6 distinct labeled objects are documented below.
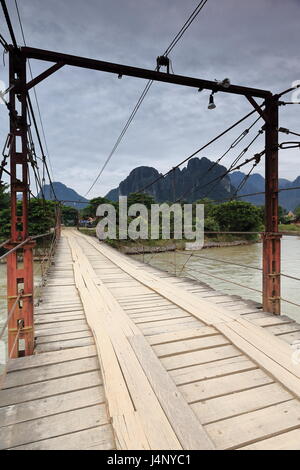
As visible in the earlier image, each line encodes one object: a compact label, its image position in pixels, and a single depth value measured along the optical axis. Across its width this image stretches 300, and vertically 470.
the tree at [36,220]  19.66
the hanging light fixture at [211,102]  3.32
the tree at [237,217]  34.75
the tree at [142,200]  46.81
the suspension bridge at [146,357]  1.29
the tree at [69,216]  56.47
